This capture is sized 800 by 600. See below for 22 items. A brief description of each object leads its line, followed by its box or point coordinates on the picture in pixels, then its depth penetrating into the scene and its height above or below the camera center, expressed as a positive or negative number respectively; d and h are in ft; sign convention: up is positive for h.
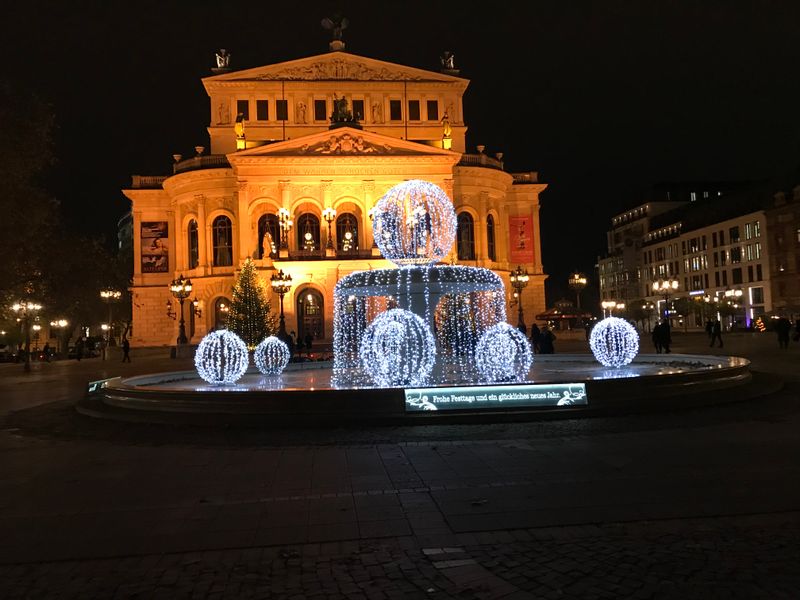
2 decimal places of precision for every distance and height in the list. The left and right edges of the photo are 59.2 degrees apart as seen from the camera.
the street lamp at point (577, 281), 124.77 +9.51
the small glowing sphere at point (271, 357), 66.64 -0.99
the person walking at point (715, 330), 110.52 -0.18
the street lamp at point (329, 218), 138.97 +24.93
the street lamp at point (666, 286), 167.84 +11.01
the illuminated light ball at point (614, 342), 58.44 -0.71
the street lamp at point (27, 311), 108.02 +8.44
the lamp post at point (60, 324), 182.15 +8.17
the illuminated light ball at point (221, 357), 53.36 -0.68
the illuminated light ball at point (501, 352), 49.47 -1.05
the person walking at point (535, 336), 93.88 +0.03
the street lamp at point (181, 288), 116.78 +10.39
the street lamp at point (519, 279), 115.65 +9.49
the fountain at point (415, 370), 36.14 -2.40
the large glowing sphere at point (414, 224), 50.78 +8.53
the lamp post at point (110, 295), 117.70 +10.31
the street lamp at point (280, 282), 107.96 +9.78
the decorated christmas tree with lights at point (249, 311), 117.70 +6.09
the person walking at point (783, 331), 101.04 -0.58
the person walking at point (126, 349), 119.14 +0.46
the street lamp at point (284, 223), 149.20 +26.38
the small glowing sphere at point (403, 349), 45.01 -0.49
